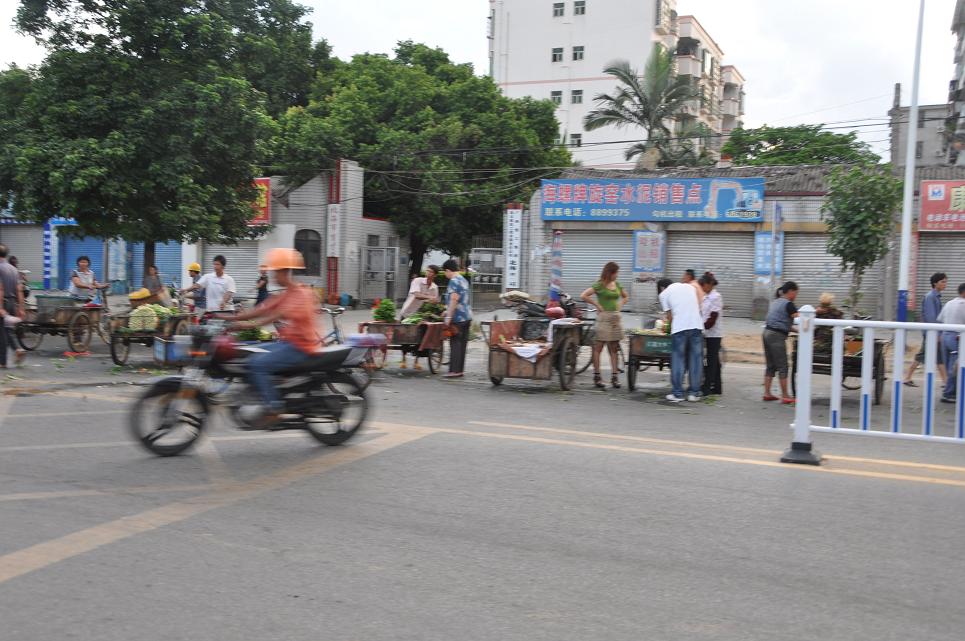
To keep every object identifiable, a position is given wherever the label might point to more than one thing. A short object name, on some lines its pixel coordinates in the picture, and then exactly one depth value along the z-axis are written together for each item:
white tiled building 55.09
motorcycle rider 6.79
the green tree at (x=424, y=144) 31.77
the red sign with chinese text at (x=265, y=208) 31.05
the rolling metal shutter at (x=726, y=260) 27.06
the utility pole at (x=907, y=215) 19.03
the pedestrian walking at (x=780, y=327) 11.13
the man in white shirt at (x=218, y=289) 14.29
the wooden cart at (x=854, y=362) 10.87
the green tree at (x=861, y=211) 19.67
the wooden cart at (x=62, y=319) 14.38
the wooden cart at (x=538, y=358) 11.70
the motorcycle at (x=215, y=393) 6.82
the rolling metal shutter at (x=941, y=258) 24.50
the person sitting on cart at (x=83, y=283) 15.28
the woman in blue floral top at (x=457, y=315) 12.66
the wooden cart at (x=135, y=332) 13.10
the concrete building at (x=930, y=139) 44.88
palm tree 32.72
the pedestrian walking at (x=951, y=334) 10.85
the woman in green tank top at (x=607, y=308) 12.41
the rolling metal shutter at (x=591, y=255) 28.62
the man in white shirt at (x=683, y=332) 11.00
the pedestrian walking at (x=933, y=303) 12.70
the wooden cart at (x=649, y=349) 11.53
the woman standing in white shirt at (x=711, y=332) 11.66
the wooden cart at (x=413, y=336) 13.07
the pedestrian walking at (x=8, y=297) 12.42
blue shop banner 26.56
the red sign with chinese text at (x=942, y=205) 23.92
